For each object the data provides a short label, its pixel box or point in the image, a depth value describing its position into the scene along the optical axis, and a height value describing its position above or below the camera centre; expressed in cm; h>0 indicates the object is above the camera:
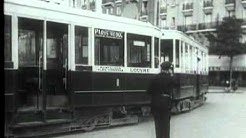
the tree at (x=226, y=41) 2338 +119
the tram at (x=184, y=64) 1658 +5
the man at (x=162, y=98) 758 -47
